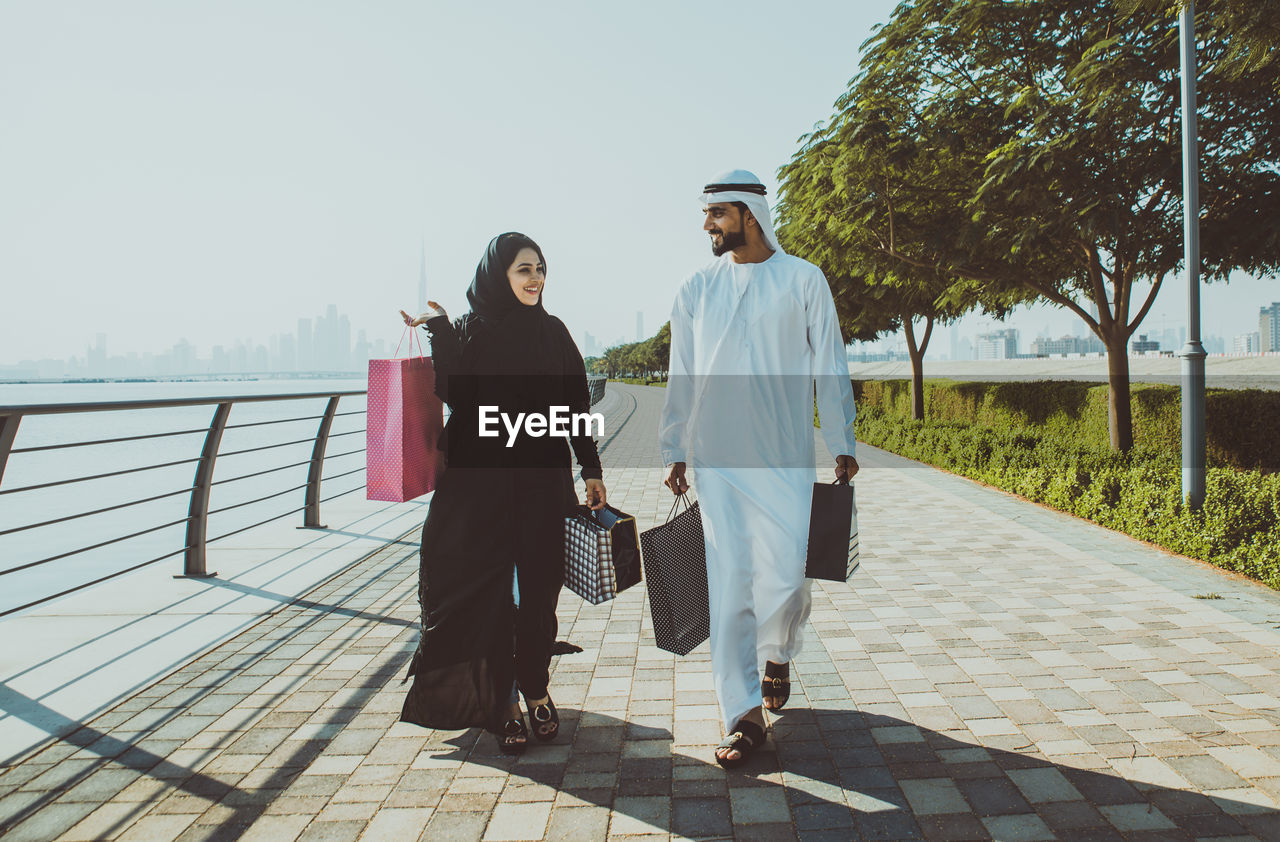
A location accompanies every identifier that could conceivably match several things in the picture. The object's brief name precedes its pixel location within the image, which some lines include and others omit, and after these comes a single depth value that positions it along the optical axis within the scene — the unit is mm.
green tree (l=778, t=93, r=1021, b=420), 9734
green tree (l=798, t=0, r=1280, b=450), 7652
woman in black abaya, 3121
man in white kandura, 3234
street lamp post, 6477
